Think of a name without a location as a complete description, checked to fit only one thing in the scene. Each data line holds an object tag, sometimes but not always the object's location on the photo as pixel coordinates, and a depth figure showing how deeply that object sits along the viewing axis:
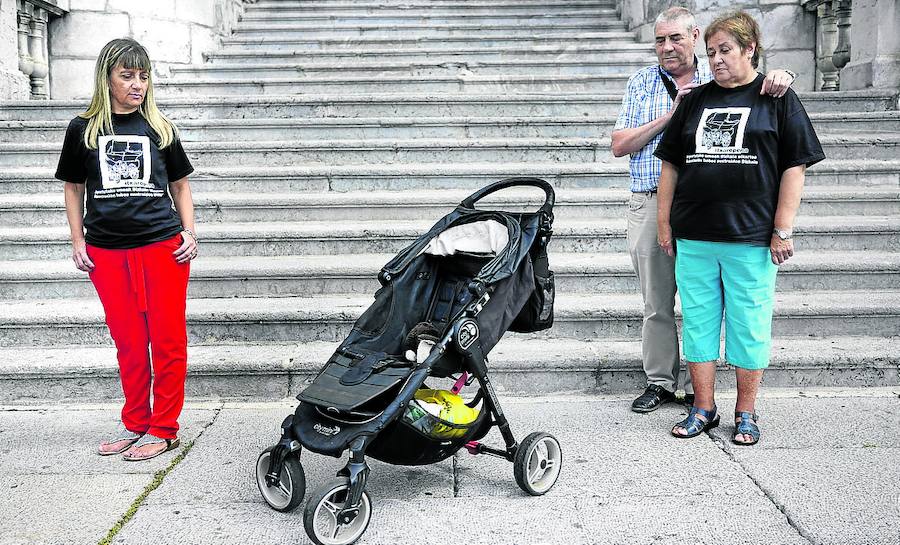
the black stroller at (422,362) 3.19
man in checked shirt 4.29
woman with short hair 3.88
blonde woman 3.85
